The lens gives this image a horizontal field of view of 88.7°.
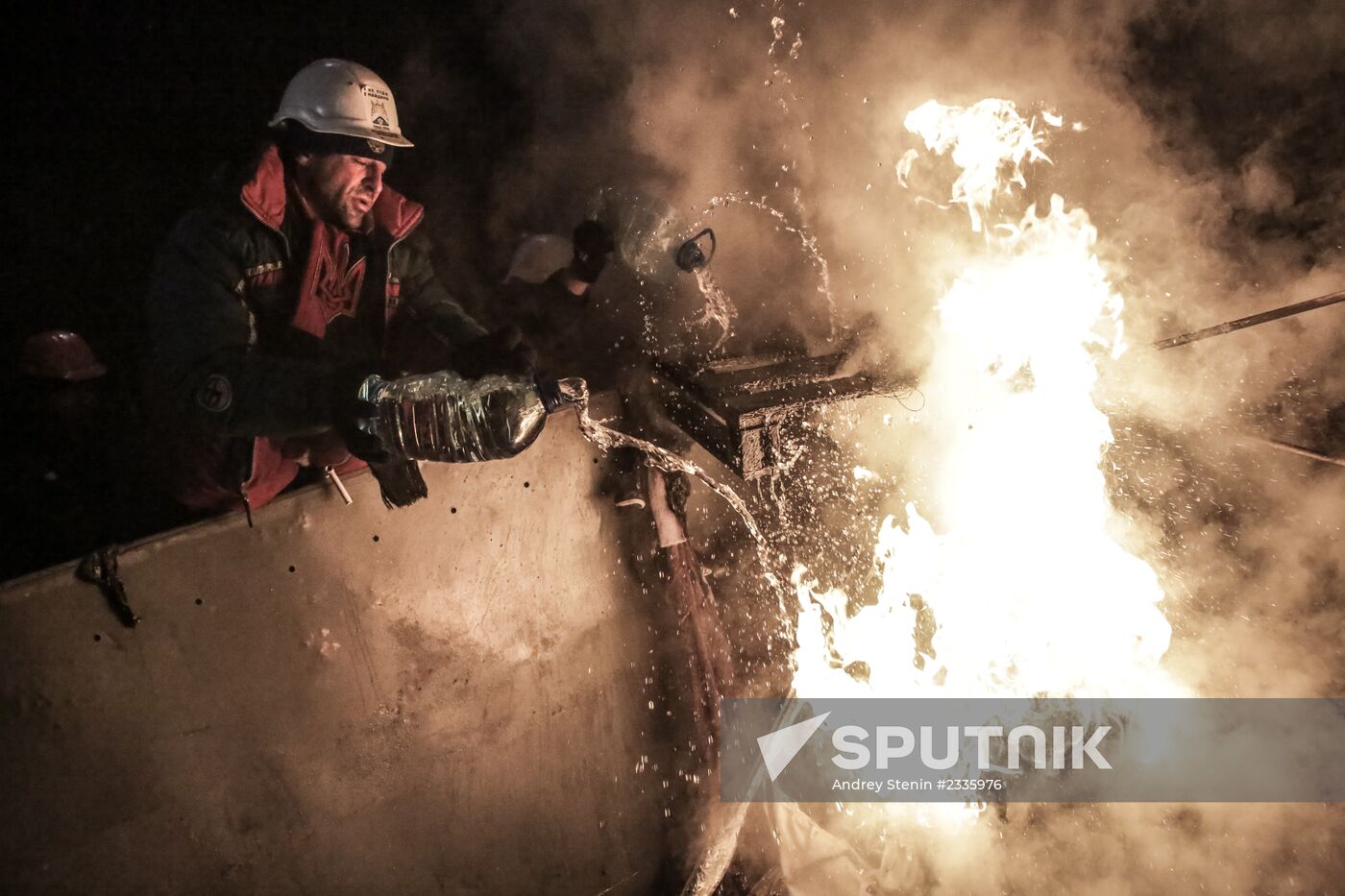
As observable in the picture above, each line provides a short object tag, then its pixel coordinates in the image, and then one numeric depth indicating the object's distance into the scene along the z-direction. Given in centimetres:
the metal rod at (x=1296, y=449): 289
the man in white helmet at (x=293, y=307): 241
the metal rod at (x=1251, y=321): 286
